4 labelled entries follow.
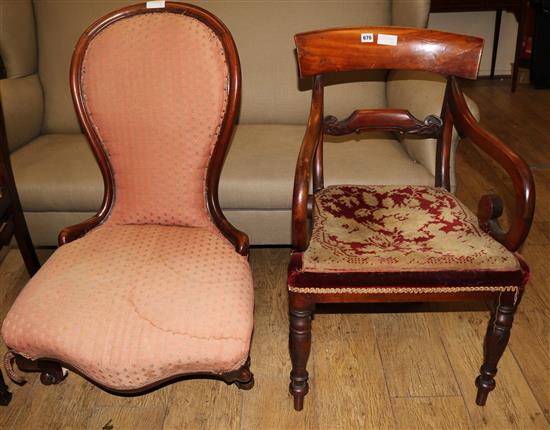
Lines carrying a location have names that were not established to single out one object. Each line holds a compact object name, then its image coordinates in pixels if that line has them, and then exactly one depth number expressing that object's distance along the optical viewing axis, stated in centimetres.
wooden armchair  122
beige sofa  178
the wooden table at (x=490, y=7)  398
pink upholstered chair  111
